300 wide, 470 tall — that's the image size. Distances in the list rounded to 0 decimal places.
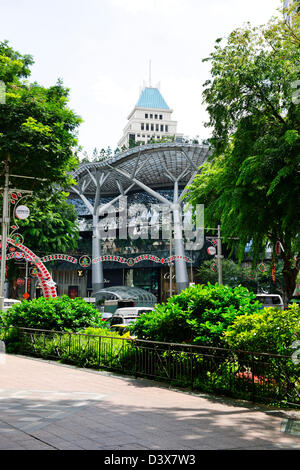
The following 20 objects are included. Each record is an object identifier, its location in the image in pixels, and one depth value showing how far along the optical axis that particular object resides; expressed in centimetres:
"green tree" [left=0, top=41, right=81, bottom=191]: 1995
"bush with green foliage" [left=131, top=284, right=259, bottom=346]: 1023
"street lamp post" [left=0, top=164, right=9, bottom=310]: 1986
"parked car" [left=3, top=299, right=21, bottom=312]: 3525
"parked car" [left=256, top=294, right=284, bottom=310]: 3130
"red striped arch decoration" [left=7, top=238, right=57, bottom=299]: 2739
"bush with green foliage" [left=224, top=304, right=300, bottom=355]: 850
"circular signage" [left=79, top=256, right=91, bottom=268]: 4280
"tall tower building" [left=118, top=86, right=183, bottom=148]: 15875
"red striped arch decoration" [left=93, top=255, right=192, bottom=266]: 4175
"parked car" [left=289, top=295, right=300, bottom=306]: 2718
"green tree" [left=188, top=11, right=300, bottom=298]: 1149
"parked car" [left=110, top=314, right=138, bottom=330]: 2295
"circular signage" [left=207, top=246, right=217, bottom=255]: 4262
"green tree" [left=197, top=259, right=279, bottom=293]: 6062
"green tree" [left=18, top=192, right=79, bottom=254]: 4106
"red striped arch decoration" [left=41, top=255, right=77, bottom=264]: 3850
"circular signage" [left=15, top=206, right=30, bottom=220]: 2312
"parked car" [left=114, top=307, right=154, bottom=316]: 2479
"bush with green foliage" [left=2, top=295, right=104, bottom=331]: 1611
